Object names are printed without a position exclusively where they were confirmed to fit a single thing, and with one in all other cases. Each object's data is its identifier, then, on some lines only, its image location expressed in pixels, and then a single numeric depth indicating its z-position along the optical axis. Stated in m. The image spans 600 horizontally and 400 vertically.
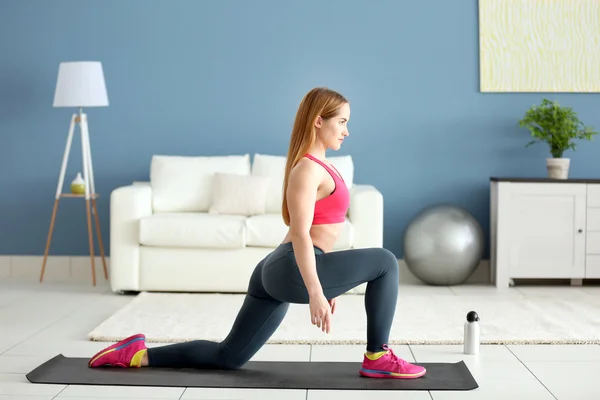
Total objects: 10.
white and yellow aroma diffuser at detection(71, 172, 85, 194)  5.64
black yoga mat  2.93
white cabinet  5.45
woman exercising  2.71
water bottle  3.49
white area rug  3.79
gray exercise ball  5.35
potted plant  5.56
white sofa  5.03
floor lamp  5.50
